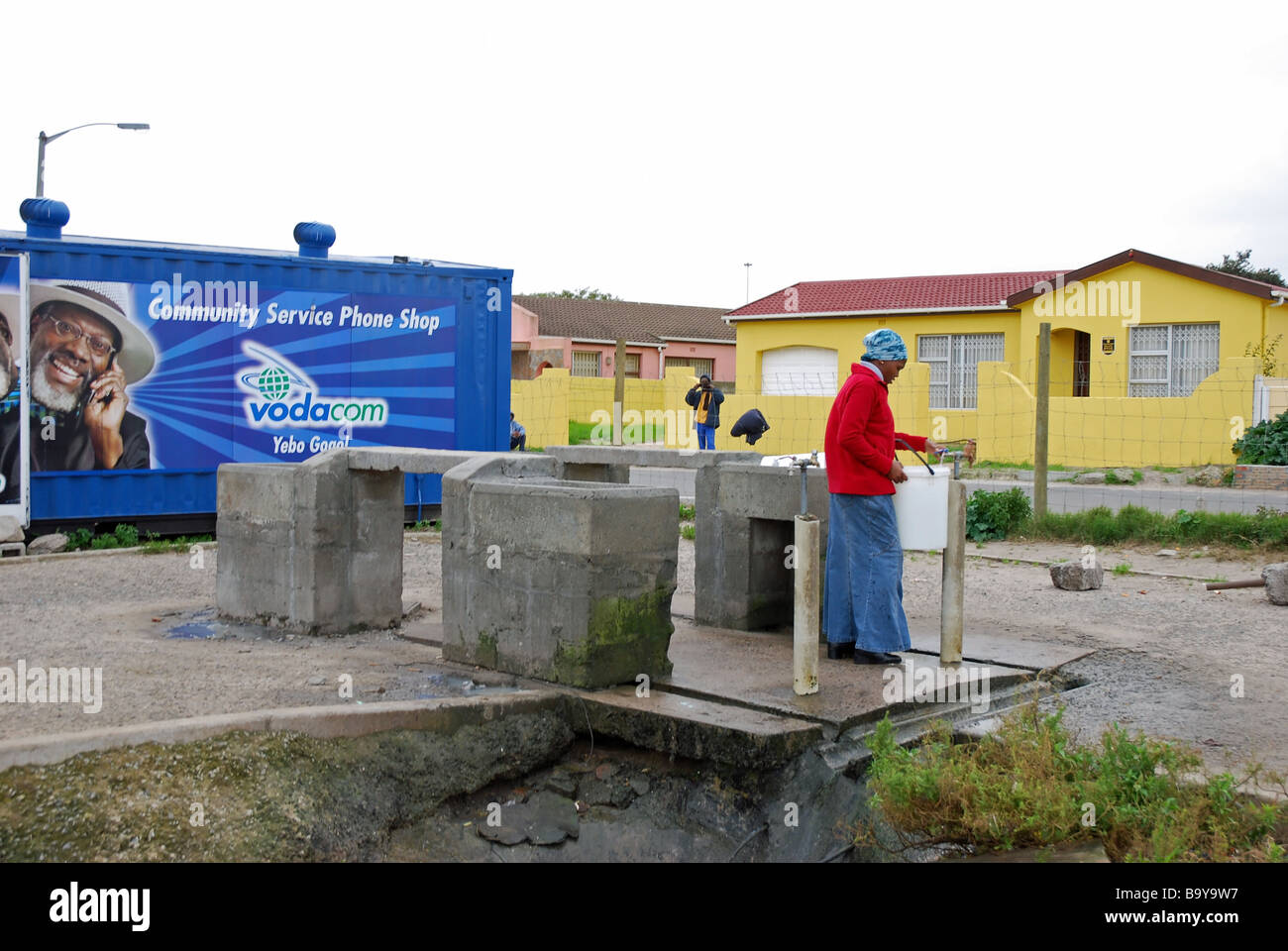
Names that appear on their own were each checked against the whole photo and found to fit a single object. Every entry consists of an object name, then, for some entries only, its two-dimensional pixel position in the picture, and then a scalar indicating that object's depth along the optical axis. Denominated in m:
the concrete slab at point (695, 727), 5.30
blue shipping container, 11.86
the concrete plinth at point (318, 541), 7.86
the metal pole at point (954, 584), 6.53
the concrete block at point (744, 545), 7.52
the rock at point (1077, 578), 9.73
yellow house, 22.56
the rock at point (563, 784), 5.68
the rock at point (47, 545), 11.59
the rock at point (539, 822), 5.39
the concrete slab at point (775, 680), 5.69
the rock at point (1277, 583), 8.84
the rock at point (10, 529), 11.46
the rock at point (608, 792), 5.60
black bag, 18.47
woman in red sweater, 6.50
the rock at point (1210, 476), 18.84
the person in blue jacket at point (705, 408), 19.38
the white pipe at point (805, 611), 5.76
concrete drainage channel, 4.66
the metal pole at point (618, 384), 14.84
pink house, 42.81
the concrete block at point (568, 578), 6.05
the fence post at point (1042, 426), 12.30
